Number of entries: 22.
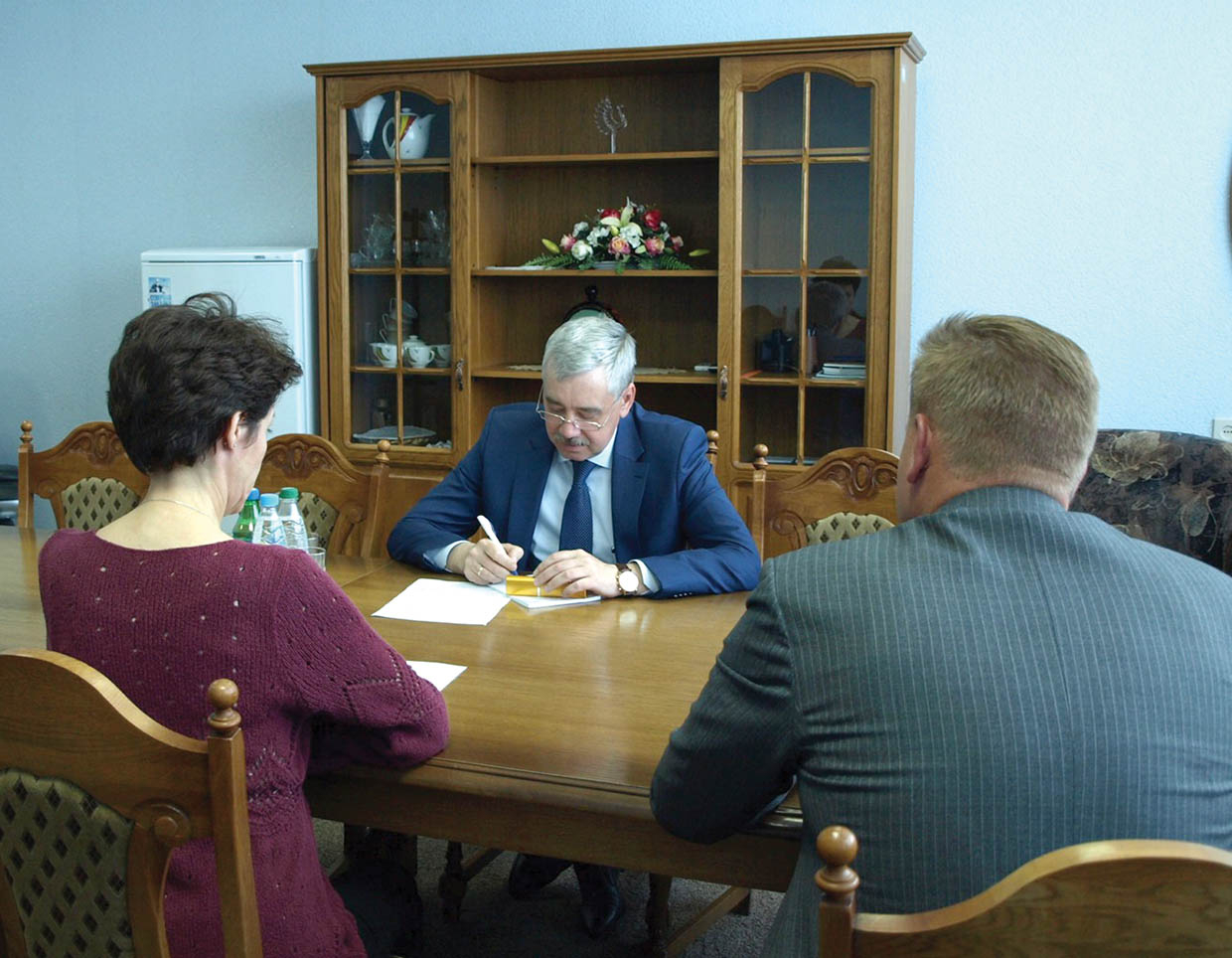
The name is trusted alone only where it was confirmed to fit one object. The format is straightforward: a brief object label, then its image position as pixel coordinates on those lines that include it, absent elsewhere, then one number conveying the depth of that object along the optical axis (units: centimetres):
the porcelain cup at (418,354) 410
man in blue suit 236
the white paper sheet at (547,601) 212
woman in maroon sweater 131
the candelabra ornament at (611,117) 401
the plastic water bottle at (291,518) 216
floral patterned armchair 299
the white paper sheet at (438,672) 173
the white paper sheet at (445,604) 205
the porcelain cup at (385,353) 413
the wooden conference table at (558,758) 139
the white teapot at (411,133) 400
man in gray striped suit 104
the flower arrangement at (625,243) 384
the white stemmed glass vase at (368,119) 402
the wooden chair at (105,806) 109
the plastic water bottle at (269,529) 208
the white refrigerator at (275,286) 413
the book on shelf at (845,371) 364
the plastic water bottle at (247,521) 215
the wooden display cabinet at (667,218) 360
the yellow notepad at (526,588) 217
